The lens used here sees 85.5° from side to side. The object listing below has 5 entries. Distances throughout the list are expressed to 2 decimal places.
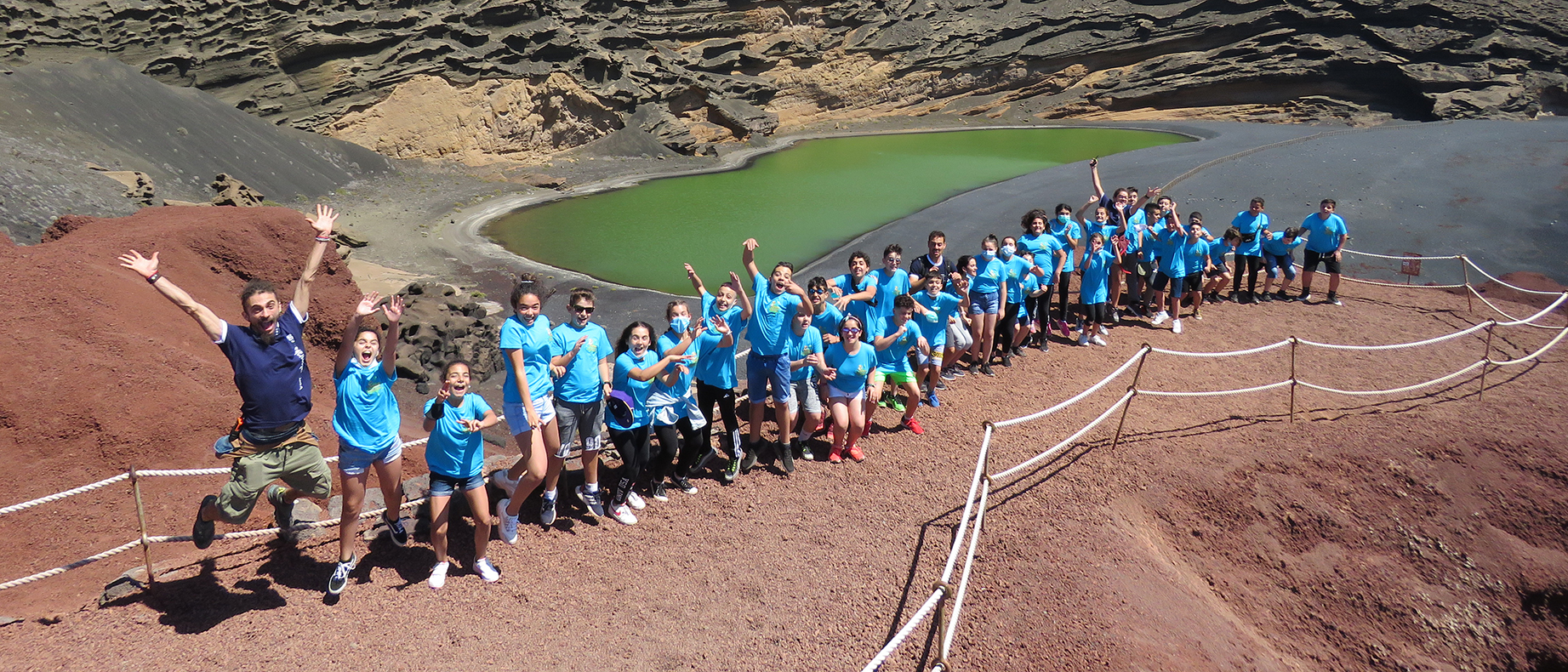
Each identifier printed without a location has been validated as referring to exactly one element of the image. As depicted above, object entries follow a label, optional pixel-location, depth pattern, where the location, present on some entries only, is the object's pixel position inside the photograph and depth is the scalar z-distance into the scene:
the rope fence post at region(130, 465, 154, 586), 5.09
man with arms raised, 4.79
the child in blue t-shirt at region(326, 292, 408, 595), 5.03
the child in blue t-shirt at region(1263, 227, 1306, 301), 12.32
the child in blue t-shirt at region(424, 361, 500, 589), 5.30
